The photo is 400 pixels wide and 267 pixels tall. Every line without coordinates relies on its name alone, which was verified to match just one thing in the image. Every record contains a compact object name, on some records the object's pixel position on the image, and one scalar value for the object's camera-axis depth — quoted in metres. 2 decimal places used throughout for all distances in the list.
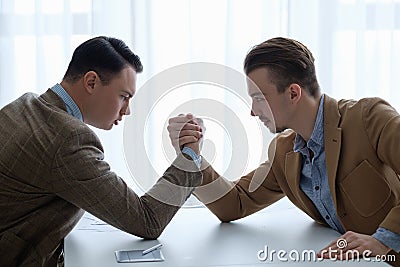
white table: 2.50
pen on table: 2.56
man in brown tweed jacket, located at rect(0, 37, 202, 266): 2.61
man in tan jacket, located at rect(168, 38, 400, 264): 2.75
